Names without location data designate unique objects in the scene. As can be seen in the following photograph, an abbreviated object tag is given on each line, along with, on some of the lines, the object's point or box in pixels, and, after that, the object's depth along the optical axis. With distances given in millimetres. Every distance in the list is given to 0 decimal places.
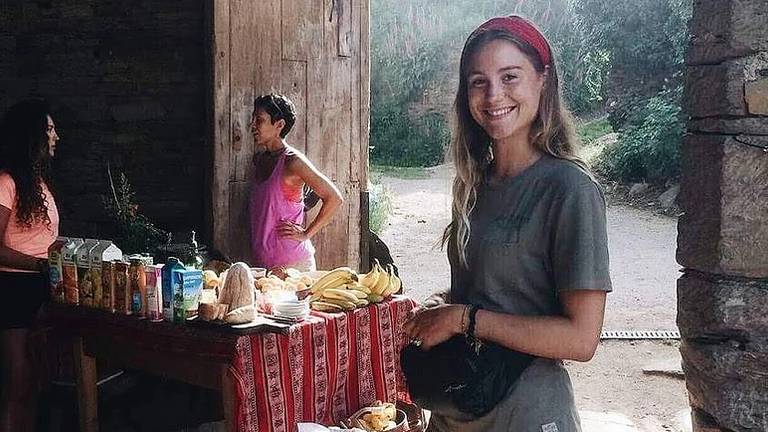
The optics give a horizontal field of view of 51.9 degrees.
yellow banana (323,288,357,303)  3689
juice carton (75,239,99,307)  3404
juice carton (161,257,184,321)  3166
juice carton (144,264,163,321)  3238
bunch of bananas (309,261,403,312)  3672
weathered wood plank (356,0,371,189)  5266
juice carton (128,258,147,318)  3240
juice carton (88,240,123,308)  3355
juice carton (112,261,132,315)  3304
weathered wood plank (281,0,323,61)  4918
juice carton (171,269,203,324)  3184
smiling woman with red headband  1587
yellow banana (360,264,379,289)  3898
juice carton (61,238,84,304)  3449
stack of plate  3354
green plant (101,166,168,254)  4777
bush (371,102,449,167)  17516
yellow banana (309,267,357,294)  3791
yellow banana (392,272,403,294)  4070
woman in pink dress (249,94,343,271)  4375
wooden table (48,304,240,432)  3156
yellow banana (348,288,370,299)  3758
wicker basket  3633
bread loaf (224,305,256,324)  3162
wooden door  4660
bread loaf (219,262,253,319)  3234
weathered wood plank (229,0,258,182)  4656
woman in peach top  3799
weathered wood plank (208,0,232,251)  4566
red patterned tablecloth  3180
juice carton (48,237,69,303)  3496
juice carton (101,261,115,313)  3352
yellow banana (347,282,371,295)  3832
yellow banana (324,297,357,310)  3666
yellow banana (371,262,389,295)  3887
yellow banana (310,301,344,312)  3611
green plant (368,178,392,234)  11891
